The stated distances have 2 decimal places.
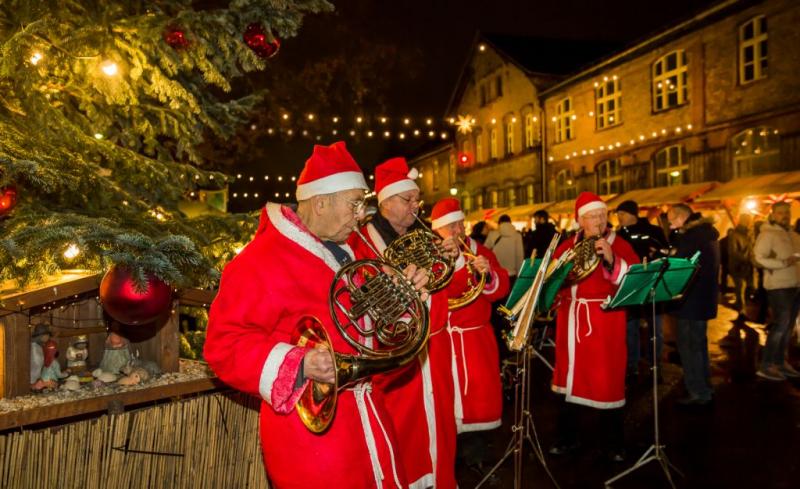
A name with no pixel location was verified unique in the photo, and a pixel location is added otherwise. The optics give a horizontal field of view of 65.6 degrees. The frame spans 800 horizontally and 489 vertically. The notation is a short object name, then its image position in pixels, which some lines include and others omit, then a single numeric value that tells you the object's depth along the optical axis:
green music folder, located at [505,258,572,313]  4.69
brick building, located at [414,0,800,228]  17.44
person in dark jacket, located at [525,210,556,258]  12.47
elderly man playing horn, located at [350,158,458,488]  3.95
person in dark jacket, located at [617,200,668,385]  8.34
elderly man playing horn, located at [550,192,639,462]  5.45
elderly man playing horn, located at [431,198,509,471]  5.24
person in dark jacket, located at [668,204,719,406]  7.41
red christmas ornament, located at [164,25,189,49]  4.71
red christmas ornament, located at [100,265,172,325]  3.29
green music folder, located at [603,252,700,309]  4.94
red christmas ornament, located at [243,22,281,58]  5.01
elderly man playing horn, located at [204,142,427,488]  2.43
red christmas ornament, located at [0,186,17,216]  3.89
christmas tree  3.56
